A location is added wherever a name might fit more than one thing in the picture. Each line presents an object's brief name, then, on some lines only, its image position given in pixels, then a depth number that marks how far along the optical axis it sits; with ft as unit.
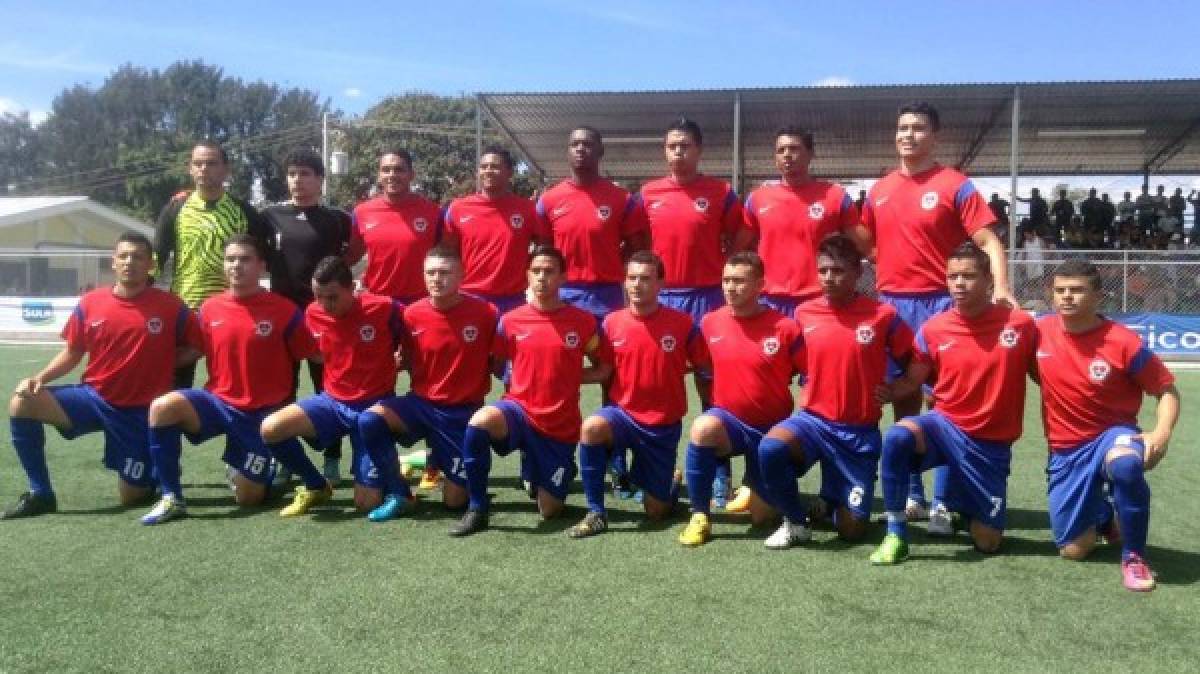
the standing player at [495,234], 18.63
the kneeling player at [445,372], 16.67
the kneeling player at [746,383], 15.10
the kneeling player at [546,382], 16.07
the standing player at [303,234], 18.80
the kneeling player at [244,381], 16.72
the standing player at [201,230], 18.81
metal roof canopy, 53.42
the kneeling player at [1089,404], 13.20
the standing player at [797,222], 16.72
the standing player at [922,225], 15.72
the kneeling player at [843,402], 14.64
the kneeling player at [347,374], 16.58
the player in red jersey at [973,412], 14.11
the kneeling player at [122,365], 17.21
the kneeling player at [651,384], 15.92
